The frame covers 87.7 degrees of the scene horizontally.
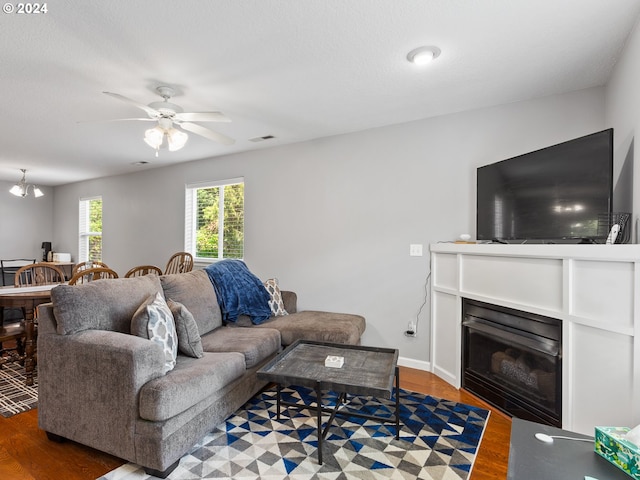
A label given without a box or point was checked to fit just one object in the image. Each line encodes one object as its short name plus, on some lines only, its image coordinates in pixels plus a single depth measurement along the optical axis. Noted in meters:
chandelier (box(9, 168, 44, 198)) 5.42
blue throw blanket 3.17
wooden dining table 2.87
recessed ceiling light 2.05
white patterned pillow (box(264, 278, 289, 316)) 3.48
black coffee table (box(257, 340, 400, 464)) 1.82
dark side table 1.14
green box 1.13
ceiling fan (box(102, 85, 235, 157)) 2.34
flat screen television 1.96
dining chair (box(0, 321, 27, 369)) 2.88
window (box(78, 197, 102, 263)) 6.43
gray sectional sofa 1.68
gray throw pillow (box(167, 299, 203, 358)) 2.19
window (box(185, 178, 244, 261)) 4.59
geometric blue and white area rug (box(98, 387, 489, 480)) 1.75
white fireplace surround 1.68
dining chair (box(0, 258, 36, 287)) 6.58
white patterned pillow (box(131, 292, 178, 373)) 1.95
